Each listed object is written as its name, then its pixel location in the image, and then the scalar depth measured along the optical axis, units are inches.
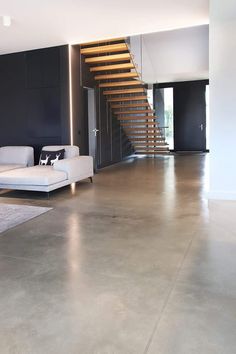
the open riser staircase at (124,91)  299.4
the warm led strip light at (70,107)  287.4
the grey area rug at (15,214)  154.6
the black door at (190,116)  511.5
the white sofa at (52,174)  209.6
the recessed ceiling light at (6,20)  208.4
